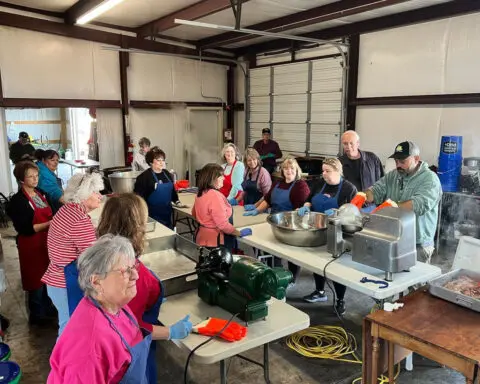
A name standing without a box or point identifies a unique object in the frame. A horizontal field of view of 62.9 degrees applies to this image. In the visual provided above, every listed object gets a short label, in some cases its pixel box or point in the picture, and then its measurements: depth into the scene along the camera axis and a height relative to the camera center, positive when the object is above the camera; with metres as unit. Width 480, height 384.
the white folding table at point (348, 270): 2.35 -0.92
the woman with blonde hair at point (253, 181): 4.71 -0.63
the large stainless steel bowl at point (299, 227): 2.99 -0.80
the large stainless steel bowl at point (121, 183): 5.06 -0.70
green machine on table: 1.95 -0.79
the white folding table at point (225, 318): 1.83 -1.01
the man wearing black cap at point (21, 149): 7.30 -0.39
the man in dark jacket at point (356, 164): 4.55 -0.41
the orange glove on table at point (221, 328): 1.88 -0.97
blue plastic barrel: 5.52 -0.45
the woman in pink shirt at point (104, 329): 1.33 -0.72
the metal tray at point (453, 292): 2.07 -0.89
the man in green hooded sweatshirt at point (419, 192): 2.89 -0.47
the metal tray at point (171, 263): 2.37 -0.99
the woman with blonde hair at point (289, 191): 3.92 -0.62
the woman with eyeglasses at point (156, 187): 4.45 -0.66
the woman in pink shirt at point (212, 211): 3.42 -0.72
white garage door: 7.64 +0.52
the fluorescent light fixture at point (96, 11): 5.33 +1.70
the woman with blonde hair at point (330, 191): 3.52 -0.56
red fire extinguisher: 8.55 -0.49
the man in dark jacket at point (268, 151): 8.22 -0.46
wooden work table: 1.78 -0.98
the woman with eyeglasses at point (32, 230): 3.39 -0.89
